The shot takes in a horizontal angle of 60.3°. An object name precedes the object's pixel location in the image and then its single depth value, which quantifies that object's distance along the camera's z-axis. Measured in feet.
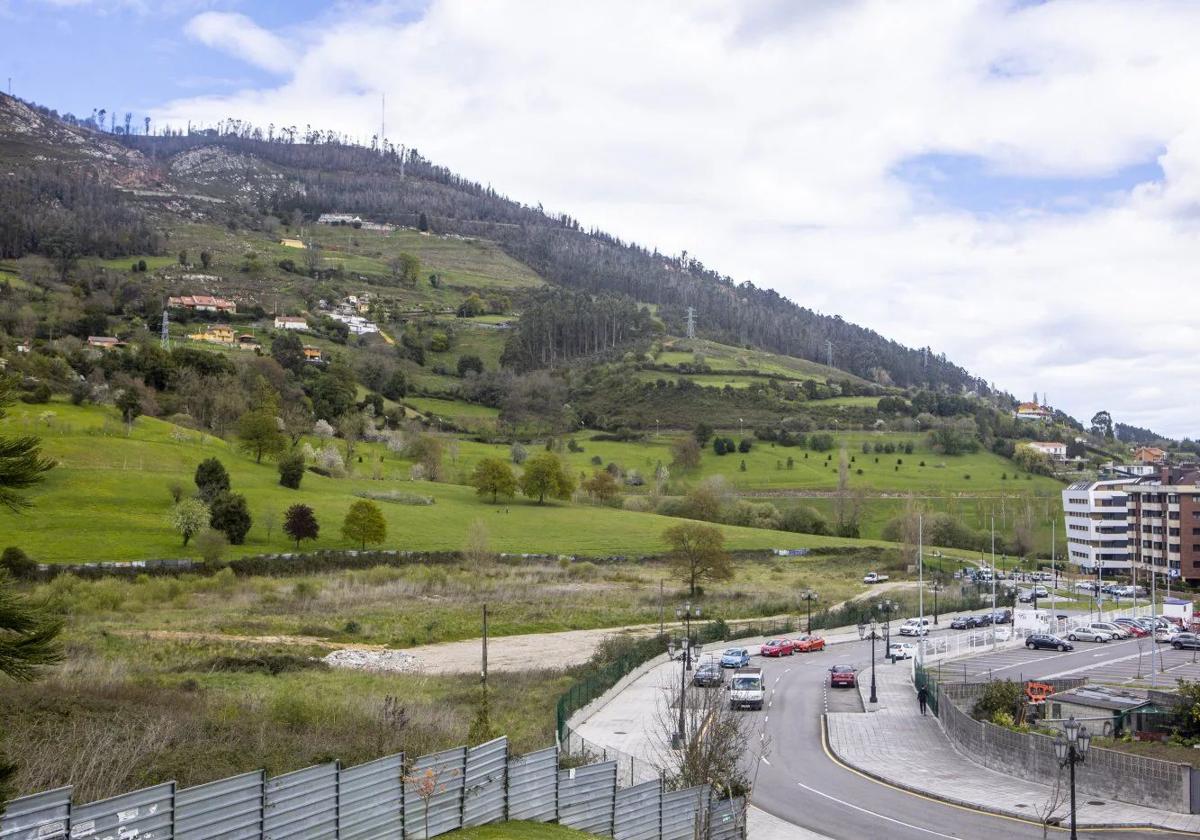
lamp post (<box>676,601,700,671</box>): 185.93
